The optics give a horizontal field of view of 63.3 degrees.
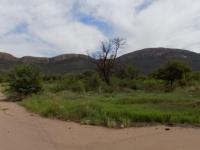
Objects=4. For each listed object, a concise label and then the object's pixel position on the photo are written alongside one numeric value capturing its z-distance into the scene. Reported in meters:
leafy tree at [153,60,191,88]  22.44
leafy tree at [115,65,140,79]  26.90
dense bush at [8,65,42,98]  15.43
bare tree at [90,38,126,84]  24.50
